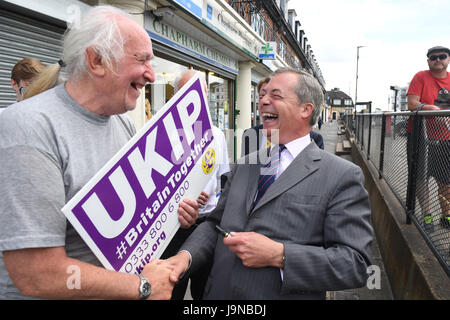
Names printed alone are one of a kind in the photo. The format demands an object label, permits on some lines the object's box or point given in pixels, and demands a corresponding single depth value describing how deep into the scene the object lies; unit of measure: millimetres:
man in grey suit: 1427
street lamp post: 40750
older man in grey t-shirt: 1001
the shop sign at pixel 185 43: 6543
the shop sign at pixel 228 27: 8117
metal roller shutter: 3930
